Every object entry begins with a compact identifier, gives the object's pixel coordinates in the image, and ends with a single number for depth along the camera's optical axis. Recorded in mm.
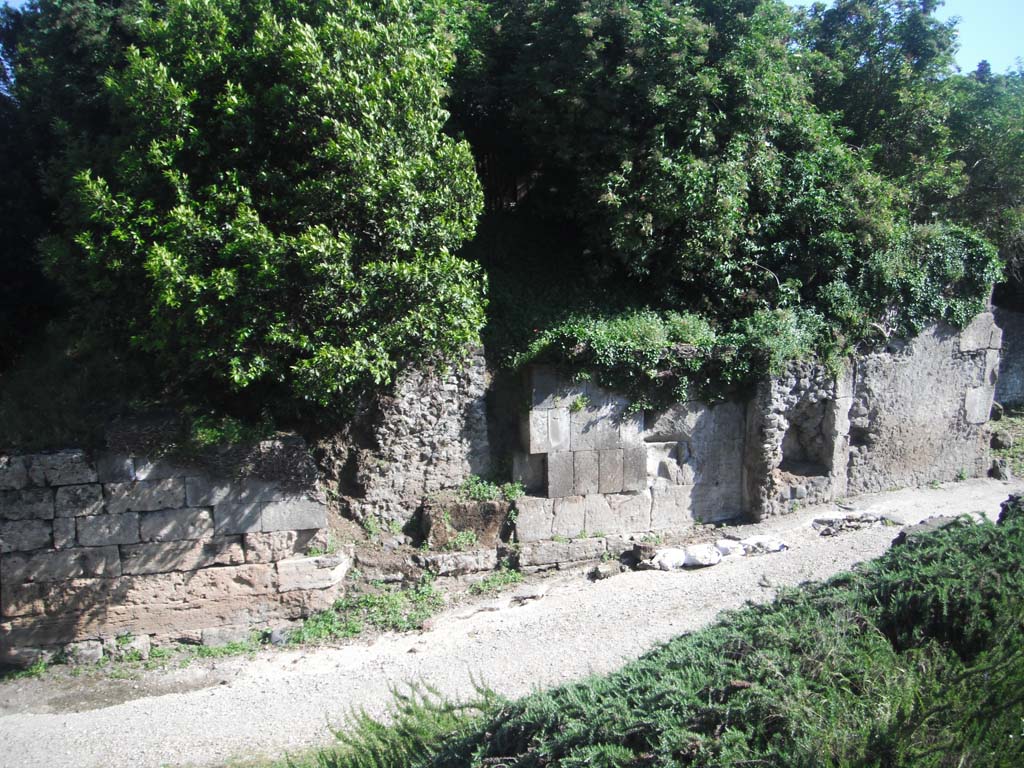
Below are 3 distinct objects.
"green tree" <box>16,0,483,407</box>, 7102
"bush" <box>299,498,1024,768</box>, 3117
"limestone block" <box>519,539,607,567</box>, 9188
